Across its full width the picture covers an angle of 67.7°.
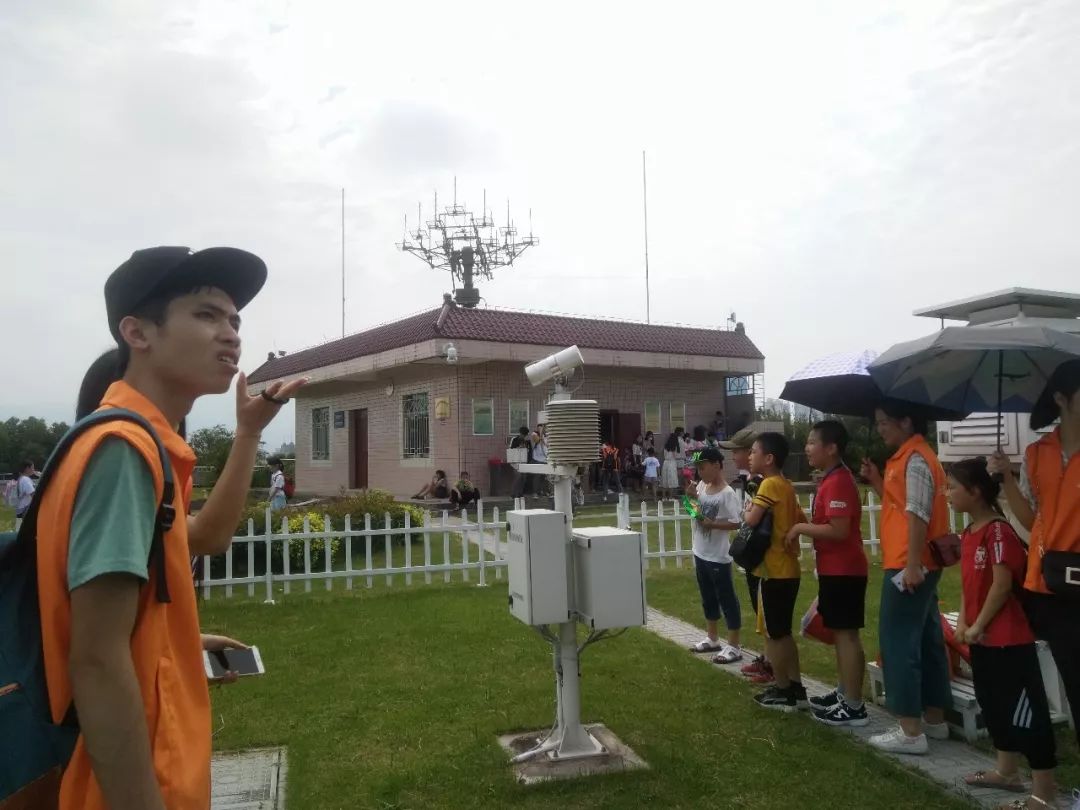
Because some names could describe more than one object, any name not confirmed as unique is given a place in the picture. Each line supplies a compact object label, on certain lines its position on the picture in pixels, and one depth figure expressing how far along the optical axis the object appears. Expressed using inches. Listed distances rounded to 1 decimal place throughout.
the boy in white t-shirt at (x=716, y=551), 254.7
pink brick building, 740.6
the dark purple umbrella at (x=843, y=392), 207.0
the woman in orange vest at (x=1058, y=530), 132.3
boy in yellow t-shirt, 204.7
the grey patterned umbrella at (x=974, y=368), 157.3
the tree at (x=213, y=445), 1146.0
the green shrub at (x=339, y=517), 435.2
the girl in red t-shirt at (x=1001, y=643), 147.0
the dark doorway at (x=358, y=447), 896.3
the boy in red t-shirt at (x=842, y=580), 191.2
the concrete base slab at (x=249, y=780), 158.2
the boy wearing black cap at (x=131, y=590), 52.2
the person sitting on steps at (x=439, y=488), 722.8
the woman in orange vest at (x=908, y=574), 173.8
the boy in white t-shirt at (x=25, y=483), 578.3
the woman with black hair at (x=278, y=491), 612.4
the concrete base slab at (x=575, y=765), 165.9
